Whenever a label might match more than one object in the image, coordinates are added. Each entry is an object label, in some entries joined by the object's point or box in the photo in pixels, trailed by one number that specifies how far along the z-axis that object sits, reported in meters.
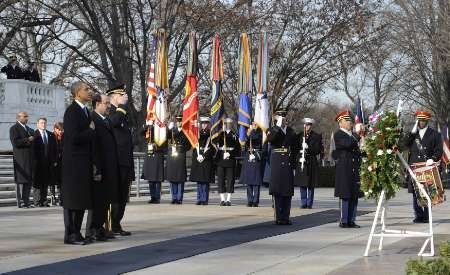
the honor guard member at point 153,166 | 19.77
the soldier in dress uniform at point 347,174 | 13.95
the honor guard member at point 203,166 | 19.69
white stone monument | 31.48
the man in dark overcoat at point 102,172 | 11.43
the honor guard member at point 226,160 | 19.34
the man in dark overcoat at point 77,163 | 11.02
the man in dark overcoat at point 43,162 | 18.41
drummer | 15.27
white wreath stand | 10.18
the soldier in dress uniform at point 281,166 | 14.33
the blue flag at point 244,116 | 20.16
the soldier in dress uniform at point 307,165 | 18.58
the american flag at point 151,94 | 19.48
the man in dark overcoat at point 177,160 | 19.84
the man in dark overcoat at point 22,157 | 18.08
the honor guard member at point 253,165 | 19.39
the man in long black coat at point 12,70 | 31.35
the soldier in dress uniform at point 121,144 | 12.17
